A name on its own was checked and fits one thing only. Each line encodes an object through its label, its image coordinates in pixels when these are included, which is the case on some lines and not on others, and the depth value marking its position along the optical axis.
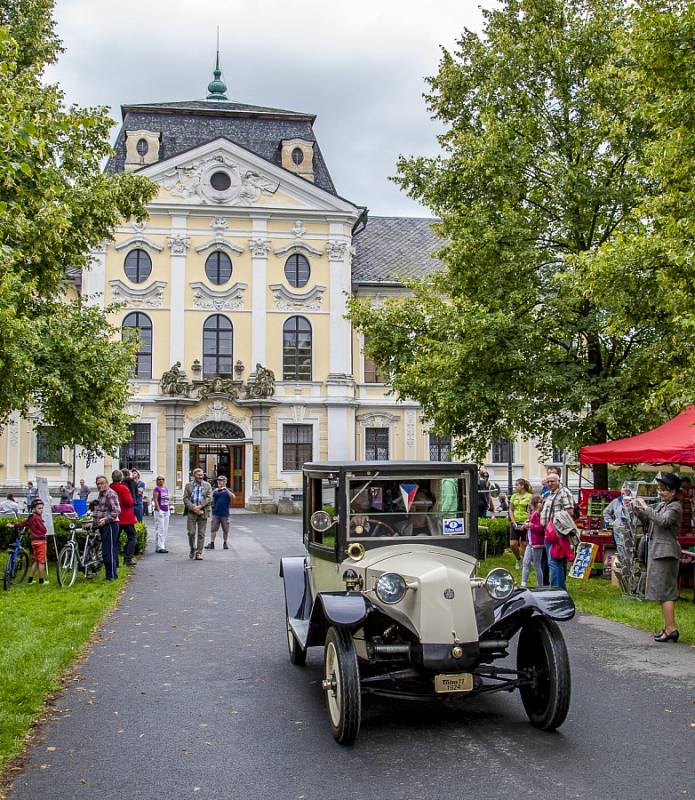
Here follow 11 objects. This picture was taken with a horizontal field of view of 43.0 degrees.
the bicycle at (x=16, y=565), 14.21
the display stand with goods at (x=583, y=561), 15.21
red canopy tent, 12.68
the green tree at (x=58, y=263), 12.10
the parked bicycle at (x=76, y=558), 14.66
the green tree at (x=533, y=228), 17.03
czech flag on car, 7.41
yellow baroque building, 38.53
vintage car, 6.23
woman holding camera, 9.77
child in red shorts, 14.55
